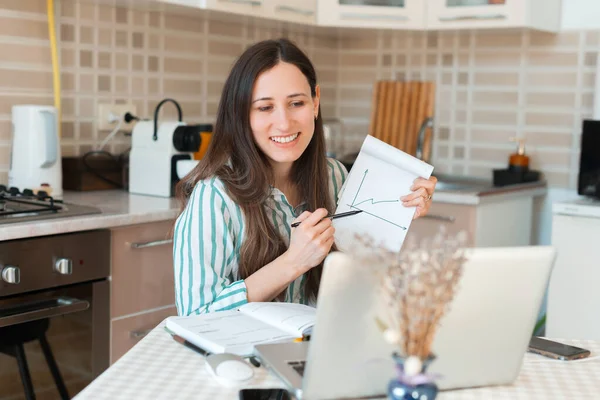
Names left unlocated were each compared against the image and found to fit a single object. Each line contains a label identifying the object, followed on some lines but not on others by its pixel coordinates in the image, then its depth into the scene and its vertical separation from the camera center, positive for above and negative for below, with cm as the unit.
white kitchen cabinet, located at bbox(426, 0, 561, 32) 302 +38
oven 208 -55
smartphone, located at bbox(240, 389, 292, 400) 110 -39
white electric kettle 251 -14
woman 161 -20
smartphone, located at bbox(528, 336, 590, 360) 135 -40
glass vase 93 -31
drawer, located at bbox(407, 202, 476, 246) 295 -39
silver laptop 99 -28
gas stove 214 -29
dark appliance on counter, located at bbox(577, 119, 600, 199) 292 -16
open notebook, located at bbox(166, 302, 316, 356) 127 -36
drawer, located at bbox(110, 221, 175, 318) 234 -49
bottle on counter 329 -18
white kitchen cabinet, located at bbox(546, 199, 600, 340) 279 -53
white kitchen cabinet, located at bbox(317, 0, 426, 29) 319 +39
